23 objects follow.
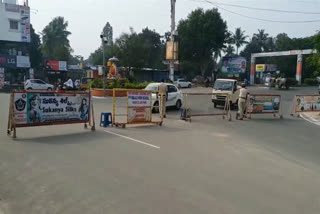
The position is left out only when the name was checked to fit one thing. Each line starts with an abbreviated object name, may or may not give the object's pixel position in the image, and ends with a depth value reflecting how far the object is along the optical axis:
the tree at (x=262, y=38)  103.75
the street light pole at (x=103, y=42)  26.05
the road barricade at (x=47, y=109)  9.16
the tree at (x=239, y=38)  98.06
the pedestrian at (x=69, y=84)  29.91
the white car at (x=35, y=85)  34.78
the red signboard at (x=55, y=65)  50.72
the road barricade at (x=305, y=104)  17.58
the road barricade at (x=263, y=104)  15.73
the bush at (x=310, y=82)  56.81
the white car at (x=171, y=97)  16.45
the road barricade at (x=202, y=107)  14.30
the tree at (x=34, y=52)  57.23
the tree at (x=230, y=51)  94.57
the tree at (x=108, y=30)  109.62
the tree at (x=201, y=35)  55.62
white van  19.83
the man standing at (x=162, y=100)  13.33
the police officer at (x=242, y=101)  15.34
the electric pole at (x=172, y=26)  31.66
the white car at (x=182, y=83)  49.24
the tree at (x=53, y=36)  71.81
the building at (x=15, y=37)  46.93
